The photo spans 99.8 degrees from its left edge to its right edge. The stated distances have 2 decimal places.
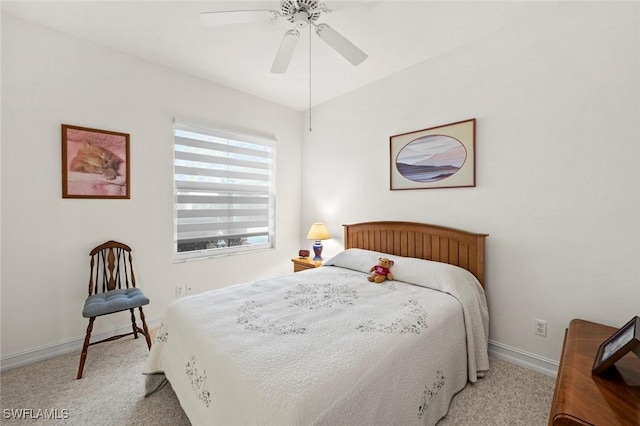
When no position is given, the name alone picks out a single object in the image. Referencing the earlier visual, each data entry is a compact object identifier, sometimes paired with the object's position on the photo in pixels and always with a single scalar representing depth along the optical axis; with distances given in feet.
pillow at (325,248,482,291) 6.75
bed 3.40
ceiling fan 5.39
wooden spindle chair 6.55
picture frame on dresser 3.59
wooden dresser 3.22
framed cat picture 7.42
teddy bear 7.56
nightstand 10.57
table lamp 10.96
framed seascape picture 7.79
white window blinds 9.70
